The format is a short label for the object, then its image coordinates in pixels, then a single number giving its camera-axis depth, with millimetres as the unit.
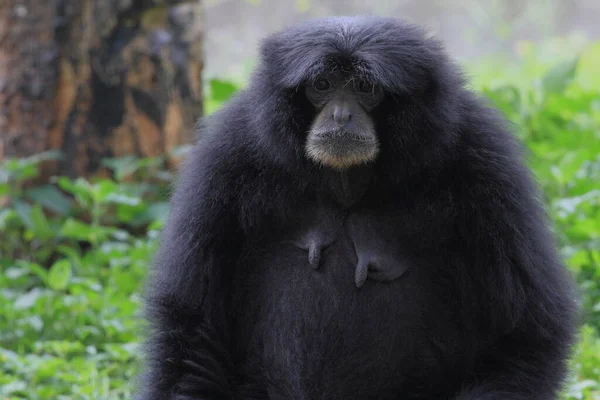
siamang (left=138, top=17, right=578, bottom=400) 10062
